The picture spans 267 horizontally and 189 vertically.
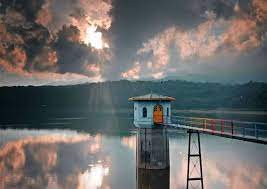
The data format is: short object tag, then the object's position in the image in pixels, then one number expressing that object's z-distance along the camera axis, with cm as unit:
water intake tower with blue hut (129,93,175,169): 2683
